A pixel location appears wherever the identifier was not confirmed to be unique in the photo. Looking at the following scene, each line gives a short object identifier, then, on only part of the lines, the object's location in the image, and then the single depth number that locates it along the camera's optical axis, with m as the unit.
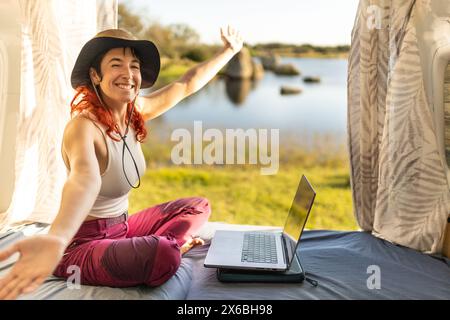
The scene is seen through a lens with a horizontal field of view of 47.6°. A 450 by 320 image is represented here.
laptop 1.49
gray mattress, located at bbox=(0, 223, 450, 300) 1.39
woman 1.36
